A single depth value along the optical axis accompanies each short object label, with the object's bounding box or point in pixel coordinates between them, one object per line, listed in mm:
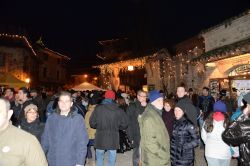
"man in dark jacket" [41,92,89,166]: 2935
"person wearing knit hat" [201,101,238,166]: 3497
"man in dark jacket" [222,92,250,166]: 2125
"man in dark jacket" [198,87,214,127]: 6724
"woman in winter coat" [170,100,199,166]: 3551
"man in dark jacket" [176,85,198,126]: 4558
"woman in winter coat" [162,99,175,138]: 4504
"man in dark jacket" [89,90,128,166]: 4455
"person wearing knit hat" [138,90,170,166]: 3147
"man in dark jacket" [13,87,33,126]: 4928
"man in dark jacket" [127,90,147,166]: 4840
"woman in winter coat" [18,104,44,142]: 3619
